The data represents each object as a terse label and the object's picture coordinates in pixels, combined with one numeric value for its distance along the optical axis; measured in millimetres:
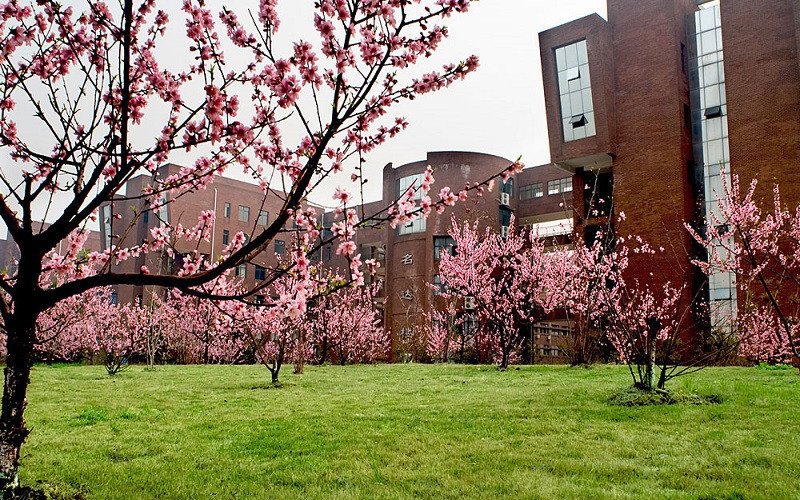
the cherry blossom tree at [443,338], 31559
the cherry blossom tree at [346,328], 31406
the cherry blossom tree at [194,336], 33844
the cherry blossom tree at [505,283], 22766
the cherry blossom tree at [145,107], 4715
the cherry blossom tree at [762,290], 13928
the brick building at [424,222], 46750
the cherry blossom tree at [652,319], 10297
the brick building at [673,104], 31625
